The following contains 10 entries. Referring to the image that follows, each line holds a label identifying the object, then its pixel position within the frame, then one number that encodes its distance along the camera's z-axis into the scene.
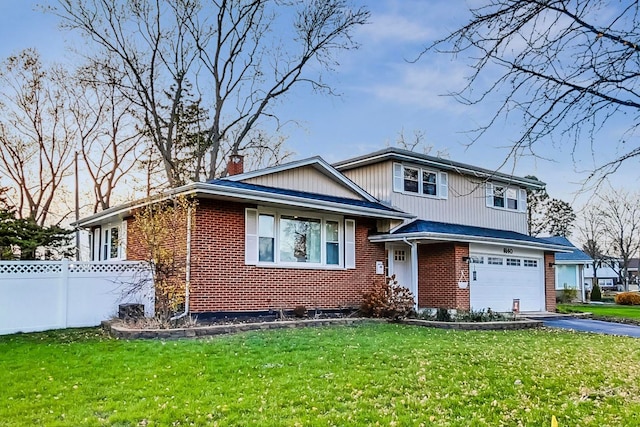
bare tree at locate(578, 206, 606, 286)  50.94
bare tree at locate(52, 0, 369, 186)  25.94
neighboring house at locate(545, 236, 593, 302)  34.53
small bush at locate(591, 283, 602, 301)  35.81
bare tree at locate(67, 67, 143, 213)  28.88
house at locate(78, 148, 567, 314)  13.38
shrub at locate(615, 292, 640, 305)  31.66
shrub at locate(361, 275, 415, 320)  15.06
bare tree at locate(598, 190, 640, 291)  46.25
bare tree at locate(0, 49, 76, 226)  27.02
